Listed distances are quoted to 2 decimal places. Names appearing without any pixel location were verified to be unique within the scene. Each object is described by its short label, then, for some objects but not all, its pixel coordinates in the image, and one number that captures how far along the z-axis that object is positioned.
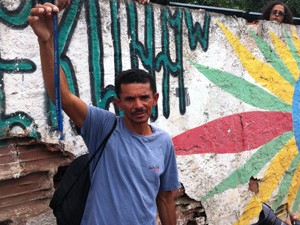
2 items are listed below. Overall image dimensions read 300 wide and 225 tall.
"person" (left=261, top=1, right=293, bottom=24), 3.90
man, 1.75
